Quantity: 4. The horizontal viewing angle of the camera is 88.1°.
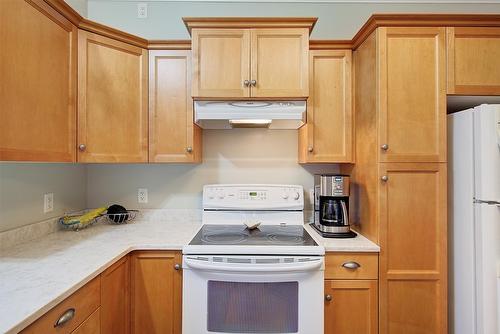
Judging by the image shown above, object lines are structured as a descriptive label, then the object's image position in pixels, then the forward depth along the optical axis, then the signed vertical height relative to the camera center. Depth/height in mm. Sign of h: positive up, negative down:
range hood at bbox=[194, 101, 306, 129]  1676 +379
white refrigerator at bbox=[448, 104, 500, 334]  1355 -282
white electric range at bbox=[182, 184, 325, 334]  1429 -672
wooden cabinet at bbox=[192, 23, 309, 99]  1727 +725
